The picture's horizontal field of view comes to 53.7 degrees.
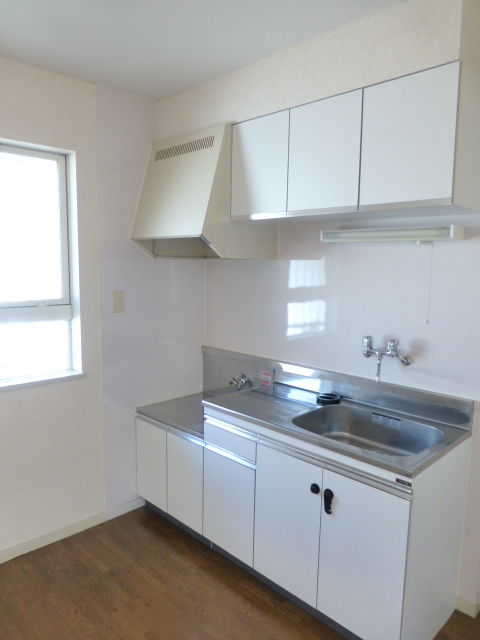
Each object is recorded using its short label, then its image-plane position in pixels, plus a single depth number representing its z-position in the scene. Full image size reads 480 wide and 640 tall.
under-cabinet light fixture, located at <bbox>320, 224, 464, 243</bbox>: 1.98
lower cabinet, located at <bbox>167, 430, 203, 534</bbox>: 2.62
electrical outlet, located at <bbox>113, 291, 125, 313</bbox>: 2.86
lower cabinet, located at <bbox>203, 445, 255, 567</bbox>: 2.35
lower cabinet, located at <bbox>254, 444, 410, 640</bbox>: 1.79
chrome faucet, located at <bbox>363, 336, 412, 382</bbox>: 2.25
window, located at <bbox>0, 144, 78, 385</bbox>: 2.54
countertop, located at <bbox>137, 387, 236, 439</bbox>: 2.73
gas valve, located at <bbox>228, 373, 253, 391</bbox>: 3.03
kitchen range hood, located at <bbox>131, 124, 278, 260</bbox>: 2.46
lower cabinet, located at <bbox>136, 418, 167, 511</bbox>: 2.87
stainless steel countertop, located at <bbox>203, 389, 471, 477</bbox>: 1.77
